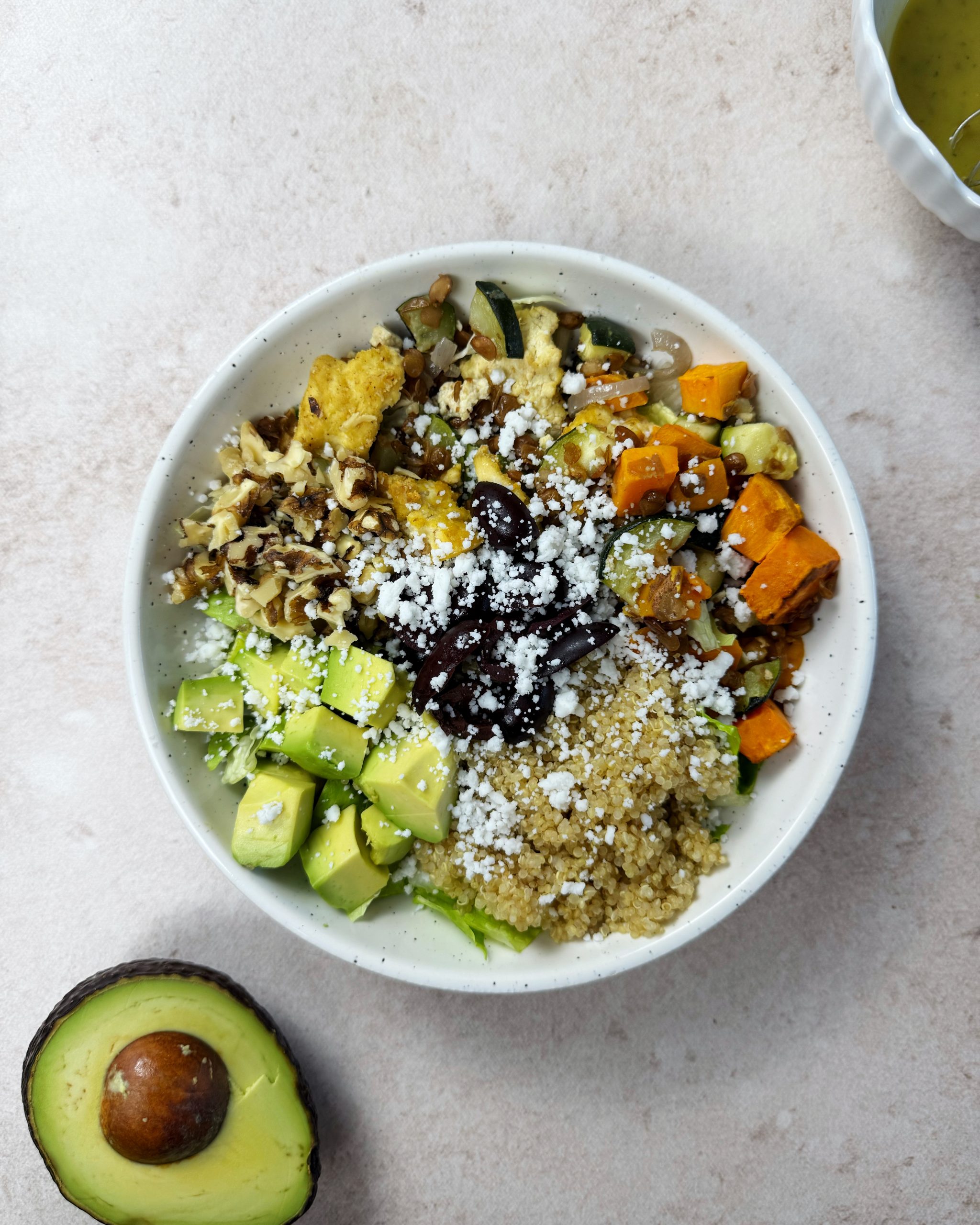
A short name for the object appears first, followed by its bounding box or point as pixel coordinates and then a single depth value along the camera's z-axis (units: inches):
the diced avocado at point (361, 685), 18.1
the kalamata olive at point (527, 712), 18.3
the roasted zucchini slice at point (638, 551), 18.0
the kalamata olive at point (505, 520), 18.1
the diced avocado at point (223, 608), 18.9
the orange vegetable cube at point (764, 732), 18.5
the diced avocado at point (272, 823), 18.3
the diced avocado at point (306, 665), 18.4
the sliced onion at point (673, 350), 18.6
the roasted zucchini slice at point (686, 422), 18.5
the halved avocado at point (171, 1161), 19.0
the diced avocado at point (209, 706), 18.5
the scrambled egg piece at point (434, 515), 18.3
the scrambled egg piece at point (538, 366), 18.6
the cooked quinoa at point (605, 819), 18.1
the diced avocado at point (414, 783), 18.1
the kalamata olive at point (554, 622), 18.2
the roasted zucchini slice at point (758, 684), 18.6
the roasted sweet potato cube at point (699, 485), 18.1
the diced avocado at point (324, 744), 18.2
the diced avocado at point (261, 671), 18.6
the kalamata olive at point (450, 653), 18.3
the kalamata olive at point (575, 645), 18.1
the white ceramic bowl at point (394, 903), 18.1
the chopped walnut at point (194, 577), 18.6
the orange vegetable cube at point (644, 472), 17.9
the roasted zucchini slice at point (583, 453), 18.3
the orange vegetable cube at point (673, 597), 17.9
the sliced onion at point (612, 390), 18.5
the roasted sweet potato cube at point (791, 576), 18.0
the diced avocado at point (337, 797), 18.6
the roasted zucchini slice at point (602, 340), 18.6
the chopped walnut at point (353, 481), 18.3
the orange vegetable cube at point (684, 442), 18.2
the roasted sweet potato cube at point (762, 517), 18.2
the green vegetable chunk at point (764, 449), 18.2
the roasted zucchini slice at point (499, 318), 18.5
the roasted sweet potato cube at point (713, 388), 18.2
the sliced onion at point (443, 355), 18.8
